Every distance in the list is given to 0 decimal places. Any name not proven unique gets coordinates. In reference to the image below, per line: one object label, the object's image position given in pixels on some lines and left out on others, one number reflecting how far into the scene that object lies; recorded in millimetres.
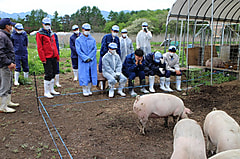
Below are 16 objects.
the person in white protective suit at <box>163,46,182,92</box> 7785
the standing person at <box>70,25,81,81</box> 8901
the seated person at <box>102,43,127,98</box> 7094
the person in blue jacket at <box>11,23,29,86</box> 8336
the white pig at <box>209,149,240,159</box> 2076
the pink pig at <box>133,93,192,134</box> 4340
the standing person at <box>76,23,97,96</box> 7059
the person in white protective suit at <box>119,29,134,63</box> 8492
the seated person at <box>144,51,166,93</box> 7679
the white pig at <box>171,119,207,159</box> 2537
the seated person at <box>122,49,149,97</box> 7281
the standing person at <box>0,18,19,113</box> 5164
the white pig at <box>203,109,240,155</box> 2891
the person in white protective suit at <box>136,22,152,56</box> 9086
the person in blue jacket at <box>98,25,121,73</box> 7660
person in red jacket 6430
